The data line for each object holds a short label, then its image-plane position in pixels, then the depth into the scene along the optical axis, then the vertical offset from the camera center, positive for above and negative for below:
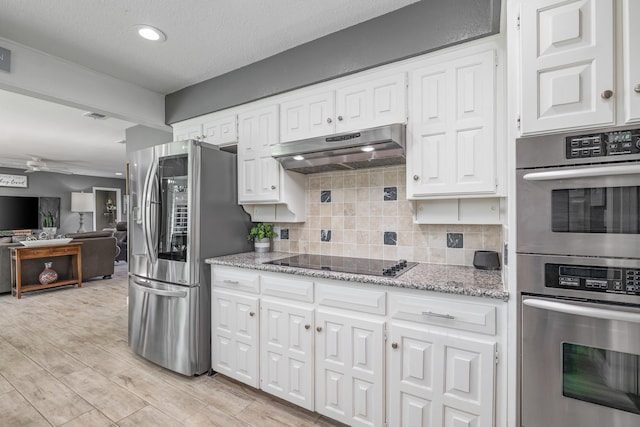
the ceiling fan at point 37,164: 7.13 +1.29
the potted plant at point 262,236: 2.76 -0.19
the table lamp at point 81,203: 9.49 +0.35
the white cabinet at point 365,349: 1.44 -0.74
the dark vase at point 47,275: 4.95 -0.98
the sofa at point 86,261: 4.80 -0.80
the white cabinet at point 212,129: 2.74 +0.81
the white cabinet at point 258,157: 2.49 +0.48
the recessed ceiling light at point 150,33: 2.08 +1.25
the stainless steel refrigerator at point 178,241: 2.32 -0.21
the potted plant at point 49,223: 6.02 -0.22
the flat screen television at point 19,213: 8.24 +0.04
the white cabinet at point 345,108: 1.97 +0.75
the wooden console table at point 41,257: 4.64 -0.72
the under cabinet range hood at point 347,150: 1.86 +0.43
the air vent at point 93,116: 3.96 +1.28
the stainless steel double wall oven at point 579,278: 1.10 -0.23
